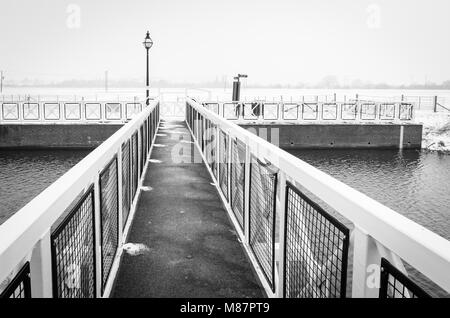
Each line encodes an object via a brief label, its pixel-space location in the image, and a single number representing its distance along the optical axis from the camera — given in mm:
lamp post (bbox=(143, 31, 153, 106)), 25272
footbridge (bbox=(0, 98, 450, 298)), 1756
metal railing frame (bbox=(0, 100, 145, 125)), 25328
